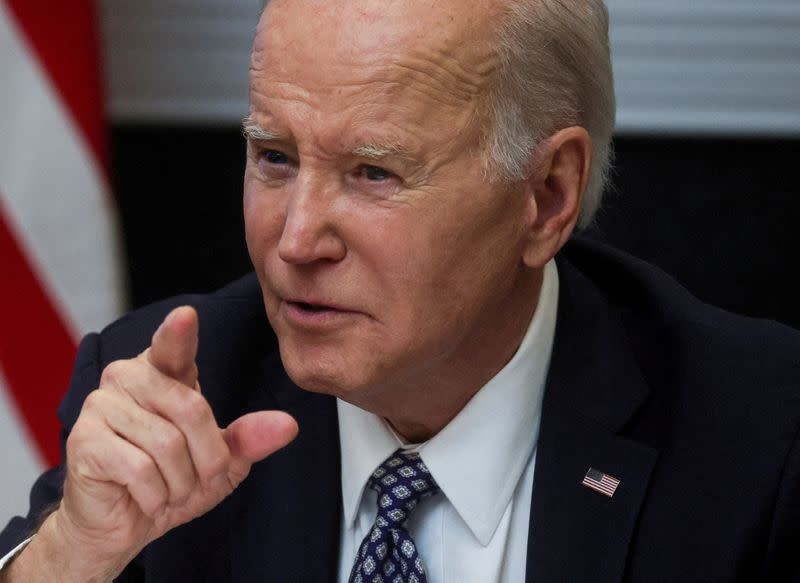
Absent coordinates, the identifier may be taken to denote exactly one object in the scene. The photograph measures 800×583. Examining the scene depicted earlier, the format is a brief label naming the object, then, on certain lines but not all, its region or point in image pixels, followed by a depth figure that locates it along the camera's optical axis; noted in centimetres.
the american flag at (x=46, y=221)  336
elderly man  295
